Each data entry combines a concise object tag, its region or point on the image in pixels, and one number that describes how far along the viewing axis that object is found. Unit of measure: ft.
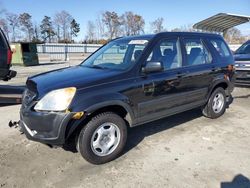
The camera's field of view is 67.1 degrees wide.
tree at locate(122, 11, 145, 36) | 158.74
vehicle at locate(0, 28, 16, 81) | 14.05
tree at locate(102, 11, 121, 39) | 156.97
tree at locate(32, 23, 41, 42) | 157.91
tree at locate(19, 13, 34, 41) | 158.74
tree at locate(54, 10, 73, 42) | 173.57
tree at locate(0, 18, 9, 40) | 126.73
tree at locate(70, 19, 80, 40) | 182.02
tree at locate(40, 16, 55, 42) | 168.23
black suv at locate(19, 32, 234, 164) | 8.27
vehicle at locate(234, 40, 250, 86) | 20.66
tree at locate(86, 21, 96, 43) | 156.37
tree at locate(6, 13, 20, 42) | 148.56
